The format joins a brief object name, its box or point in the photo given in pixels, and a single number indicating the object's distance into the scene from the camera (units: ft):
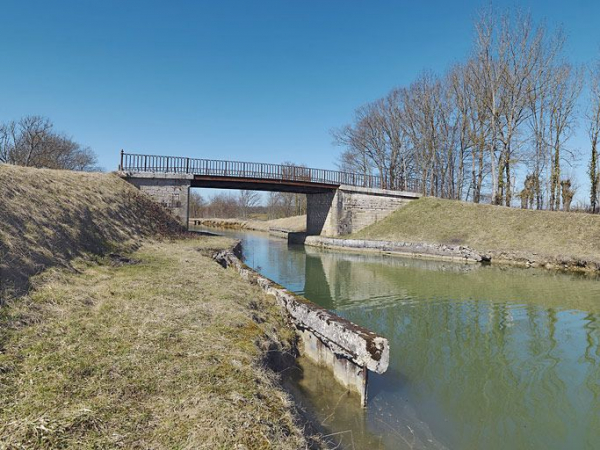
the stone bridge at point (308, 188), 63.10
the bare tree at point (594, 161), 86.18
